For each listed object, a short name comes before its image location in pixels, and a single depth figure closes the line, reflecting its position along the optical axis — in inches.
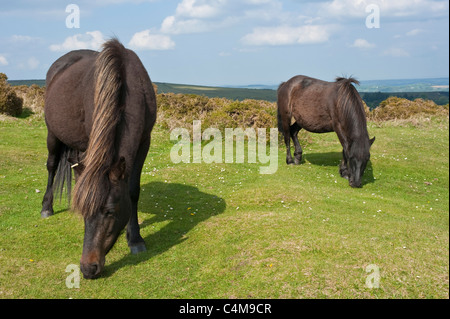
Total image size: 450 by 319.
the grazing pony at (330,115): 437.7
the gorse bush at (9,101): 833.5
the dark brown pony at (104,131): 187.5
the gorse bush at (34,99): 960.3
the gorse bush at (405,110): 1103.3
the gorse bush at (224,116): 770.8
